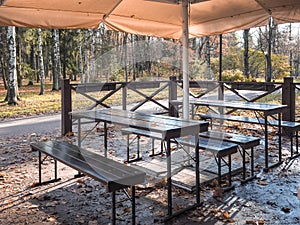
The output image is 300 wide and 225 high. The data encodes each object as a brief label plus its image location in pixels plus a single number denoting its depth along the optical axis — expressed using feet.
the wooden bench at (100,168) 7.89
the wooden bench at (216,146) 10.93
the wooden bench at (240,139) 12.01
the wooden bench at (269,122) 15.66
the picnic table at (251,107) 13.61
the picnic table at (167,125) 9.10
